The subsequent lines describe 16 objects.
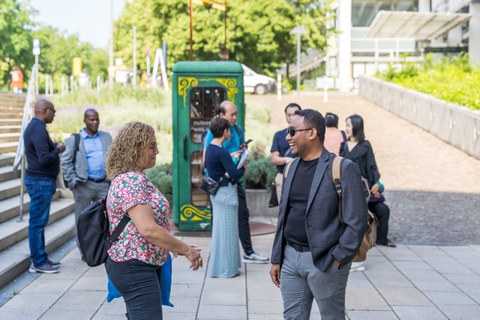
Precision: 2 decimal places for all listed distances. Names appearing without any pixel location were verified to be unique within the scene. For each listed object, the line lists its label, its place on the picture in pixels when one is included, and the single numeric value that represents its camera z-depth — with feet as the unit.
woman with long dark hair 26.63
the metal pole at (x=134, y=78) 78.23
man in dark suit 13.38
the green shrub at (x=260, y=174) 39.24
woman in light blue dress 24.89
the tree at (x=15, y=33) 182.29
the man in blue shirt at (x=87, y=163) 26.37
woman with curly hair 12.65
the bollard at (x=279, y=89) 98.46
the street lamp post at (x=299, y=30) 97.07
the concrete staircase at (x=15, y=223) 25.36
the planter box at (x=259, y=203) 38.50
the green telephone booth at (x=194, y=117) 32.53
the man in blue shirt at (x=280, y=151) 27.63
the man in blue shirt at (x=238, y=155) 26.40
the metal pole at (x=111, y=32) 166.06
